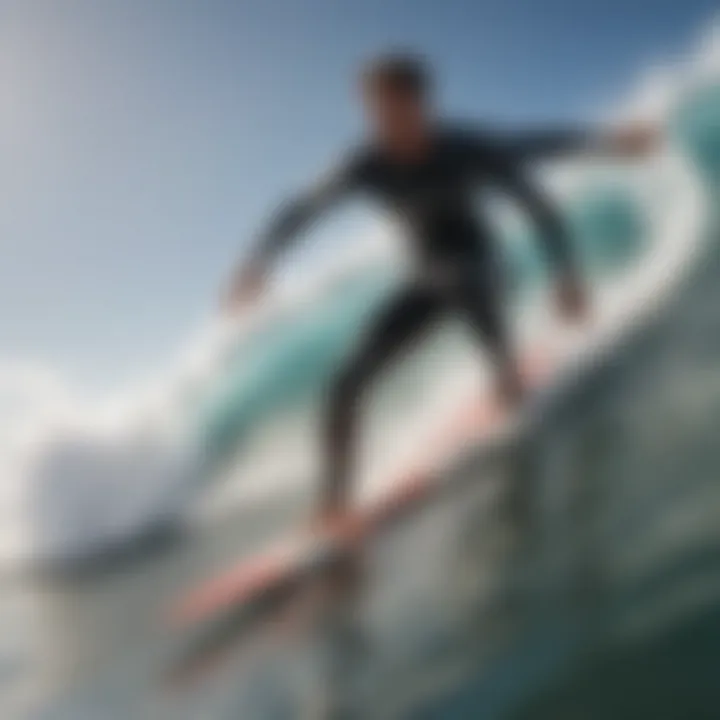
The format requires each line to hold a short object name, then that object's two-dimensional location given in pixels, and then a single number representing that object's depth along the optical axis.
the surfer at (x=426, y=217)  2.66
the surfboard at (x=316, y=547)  2.55
